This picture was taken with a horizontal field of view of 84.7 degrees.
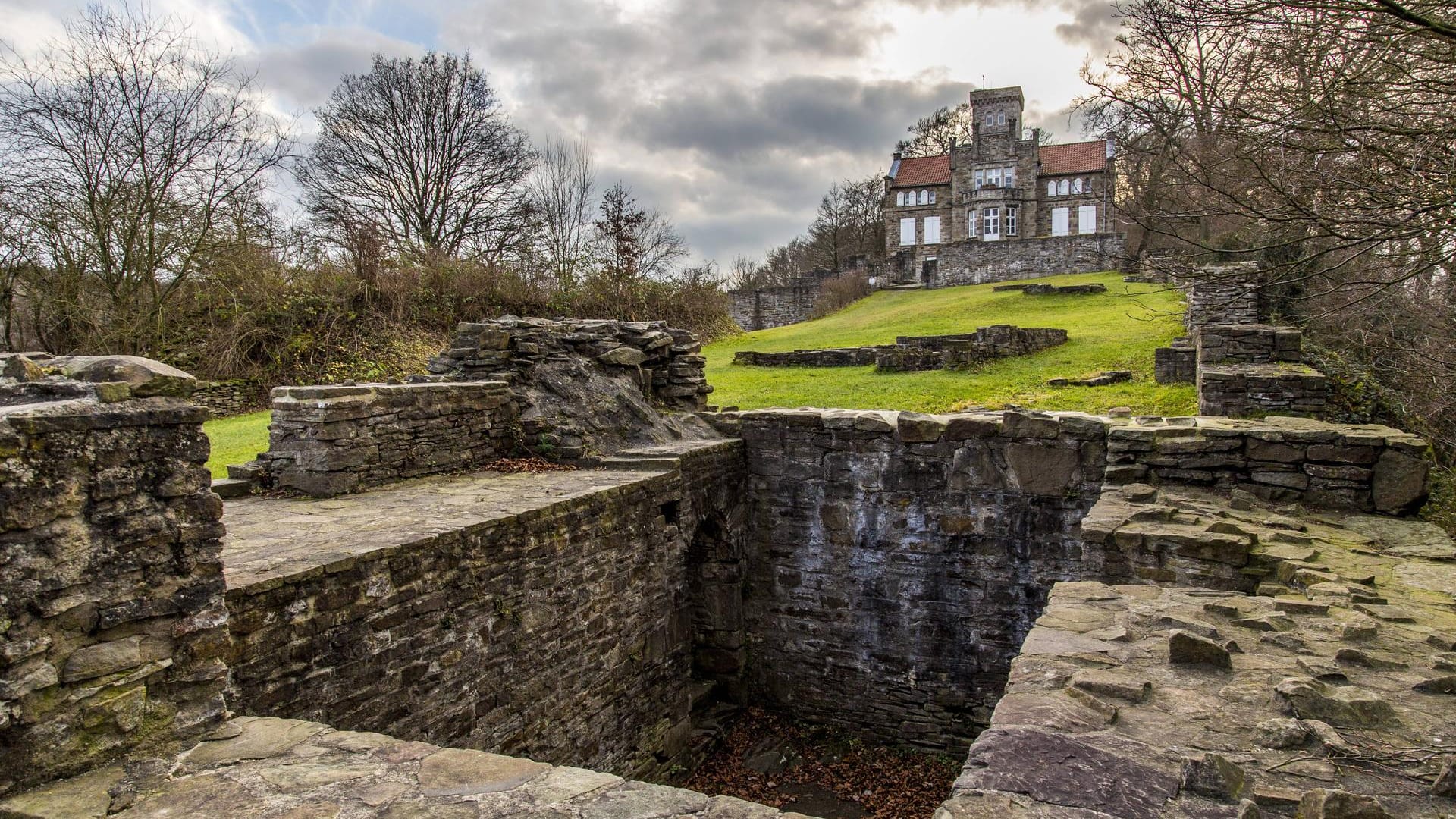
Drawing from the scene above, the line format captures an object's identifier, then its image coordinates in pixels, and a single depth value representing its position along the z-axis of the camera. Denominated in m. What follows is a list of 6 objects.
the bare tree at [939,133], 55.97
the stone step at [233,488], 7.10
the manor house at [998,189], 50.25
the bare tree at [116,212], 15.47
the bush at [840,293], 40.16
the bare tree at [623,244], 22.72
